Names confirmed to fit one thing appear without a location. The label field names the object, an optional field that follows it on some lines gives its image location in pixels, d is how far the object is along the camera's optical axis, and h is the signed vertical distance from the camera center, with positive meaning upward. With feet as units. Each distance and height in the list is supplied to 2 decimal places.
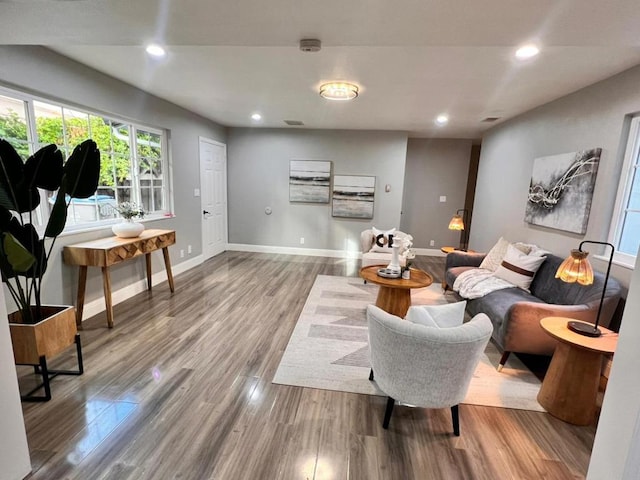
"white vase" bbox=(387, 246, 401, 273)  10.58 -2.25
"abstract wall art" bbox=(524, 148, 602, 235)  9.54 +0.51
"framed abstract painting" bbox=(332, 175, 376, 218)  19.95 +0.02
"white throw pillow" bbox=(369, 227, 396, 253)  13.33 -2.12
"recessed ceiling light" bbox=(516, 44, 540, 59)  7.45 +3.73
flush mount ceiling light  10.46 +3.60
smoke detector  5.85 +2.88
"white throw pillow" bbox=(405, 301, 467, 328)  6.24 -2.41
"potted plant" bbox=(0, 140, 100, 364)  6.18 -0.72
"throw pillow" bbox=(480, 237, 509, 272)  12.44 -2.23
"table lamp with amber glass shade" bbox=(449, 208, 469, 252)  22.93 -2.60
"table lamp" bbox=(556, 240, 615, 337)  6.59 -1.48
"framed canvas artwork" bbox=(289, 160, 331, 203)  20.16 +0.89
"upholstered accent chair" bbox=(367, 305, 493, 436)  5.32 -2.86
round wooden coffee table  9.87 -3.13
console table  9.46 -2.24
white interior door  17.97 -0.33
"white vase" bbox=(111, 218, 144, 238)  10.91 -1.53
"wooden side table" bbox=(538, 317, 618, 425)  6.40 -3.61
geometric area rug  7.41 -4.57
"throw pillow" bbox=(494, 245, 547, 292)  10.66 -2.31
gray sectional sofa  7.72 -2.90
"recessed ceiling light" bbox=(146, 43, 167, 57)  8.20 +3.70
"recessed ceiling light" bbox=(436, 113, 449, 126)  14.61 +3.97
